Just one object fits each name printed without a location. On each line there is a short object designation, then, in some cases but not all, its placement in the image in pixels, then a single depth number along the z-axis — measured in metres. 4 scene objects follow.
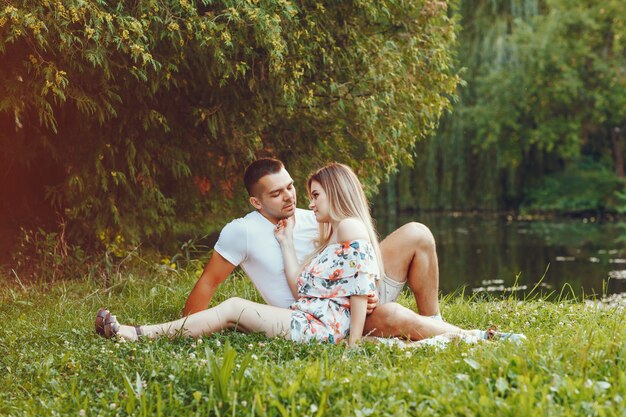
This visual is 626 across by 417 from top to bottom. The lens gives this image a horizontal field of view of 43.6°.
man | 5.02
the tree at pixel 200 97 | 6.29
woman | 4.57
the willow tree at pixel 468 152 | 25.14
